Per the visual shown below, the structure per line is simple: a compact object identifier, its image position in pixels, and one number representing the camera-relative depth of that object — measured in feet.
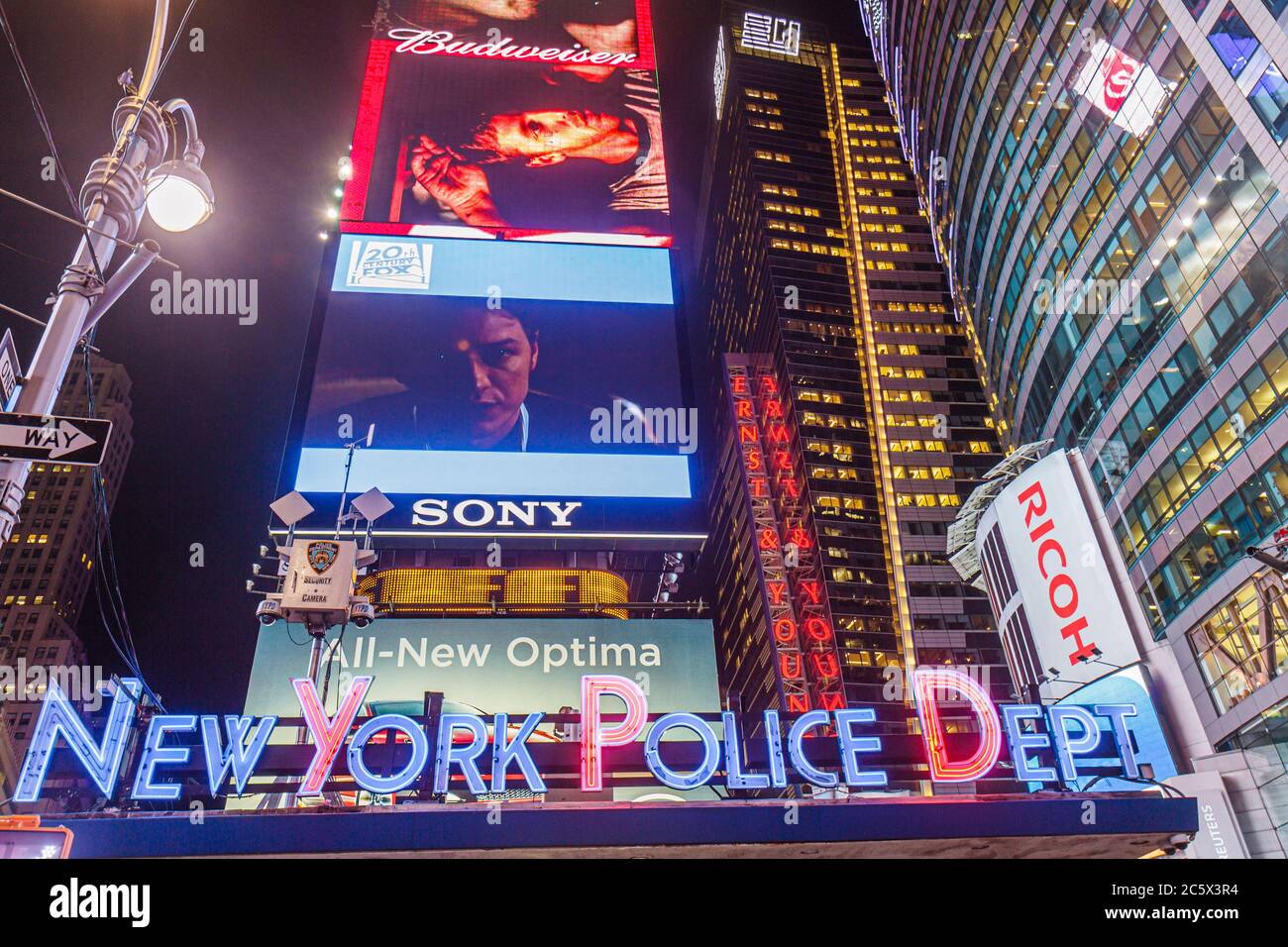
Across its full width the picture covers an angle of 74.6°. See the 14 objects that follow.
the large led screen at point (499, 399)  78.54
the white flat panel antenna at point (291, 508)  56.34
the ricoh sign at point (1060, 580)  120.67
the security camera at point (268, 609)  52.09
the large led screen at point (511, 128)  98.32
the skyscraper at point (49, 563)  280.31
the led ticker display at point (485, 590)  86.74
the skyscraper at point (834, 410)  368.89
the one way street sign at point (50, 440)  27.30
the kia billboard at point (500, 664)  77.00
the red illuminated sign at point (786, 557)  328.08
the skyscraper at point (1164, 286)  130.93
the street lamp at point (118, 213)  31.53
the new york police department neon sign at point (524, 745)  45.83
